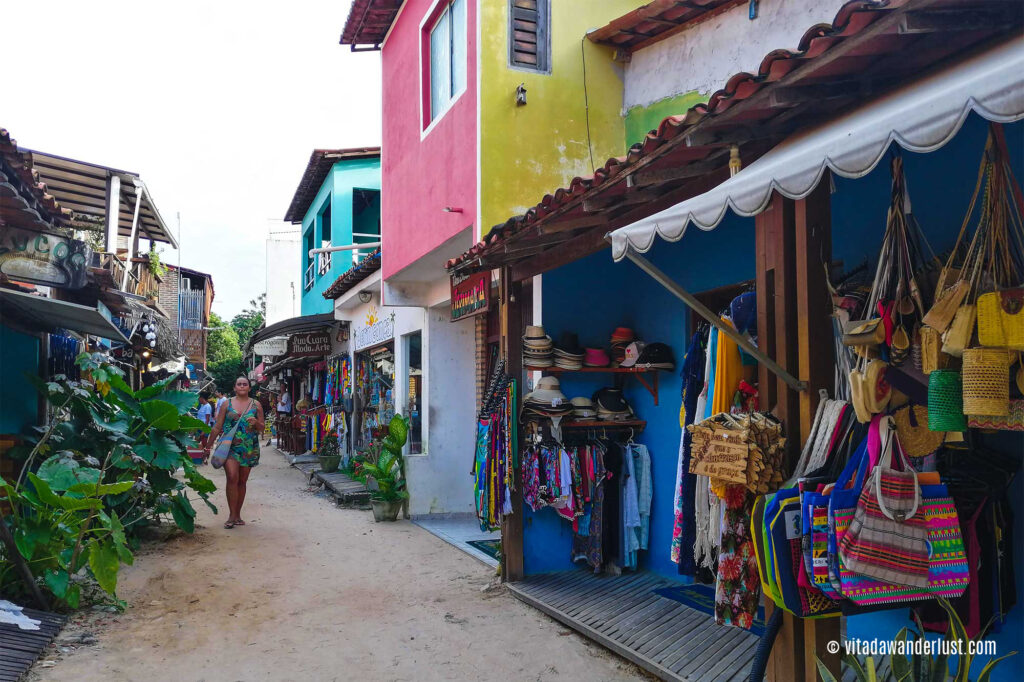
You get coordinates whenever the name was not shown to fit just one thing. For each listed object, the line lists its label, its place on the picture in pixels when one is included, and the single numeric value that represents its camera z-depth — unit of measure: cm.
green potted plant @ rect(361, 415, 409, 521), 990
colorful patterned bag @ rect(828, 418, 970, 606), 280
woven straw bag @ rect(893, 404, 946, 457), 303
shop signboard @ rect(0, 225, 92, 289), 652
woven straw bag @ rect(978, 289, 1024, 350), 256
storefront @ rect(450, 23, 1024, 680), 283
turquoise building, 1664
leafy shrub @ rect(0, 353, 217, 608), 524
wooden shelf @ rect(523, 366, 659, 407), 634
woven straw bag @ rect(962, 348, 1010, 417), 259
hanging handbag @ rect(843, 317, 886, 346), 317
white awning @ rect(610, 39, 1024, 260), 221
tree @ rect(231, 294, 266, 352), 4638
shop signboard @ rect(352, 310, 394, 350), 1286
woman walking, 907
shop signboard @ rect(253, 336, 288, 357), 1866
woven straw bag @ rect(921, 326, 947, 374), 283
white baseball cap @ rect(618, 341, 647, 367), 635
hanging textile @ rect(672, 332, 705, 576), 465
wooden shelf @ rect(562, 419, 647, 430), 639
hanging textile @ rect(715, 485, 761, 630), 369
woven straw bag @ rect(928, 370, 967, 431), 275
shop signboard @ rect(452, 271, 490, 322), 712
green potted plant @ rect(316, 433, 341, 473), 1486
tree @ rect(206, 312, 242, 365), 3994
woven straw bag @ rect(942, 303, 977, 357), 270
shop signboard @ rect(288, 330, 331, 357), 1670
